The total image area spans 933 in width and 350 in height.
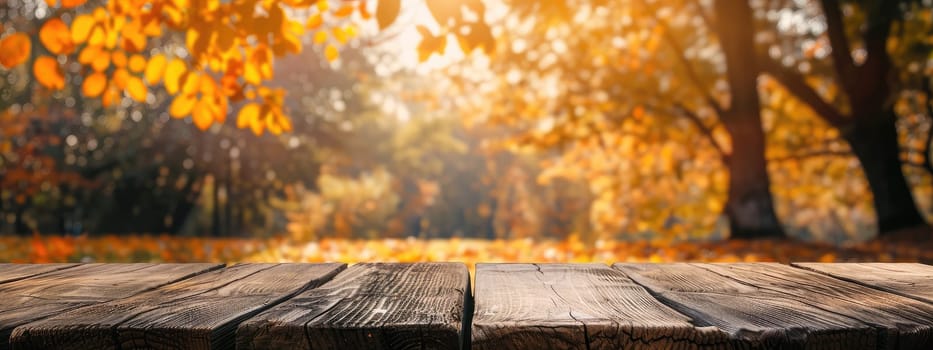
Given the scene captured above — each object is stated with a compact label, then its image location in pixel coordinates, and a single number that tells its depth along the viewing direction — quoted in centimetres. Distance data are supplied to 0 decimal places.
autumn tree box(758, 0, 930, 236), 1076
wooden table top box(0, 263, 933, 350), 121
